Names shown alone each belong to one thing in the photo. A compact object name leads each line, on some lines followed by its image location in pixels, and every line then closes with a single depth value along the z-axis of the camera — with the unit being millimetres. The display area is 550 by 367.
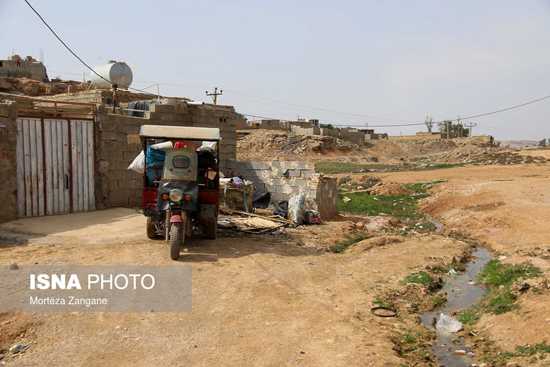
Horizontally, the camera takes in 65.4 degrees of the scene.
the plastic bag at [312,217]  11172
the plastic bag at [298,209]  10820
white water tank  18453
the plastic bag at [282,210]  11358
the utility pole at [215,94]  37481
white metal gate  9430
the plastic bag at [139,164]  8977
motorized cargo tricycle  7161
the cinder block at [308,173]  12391
